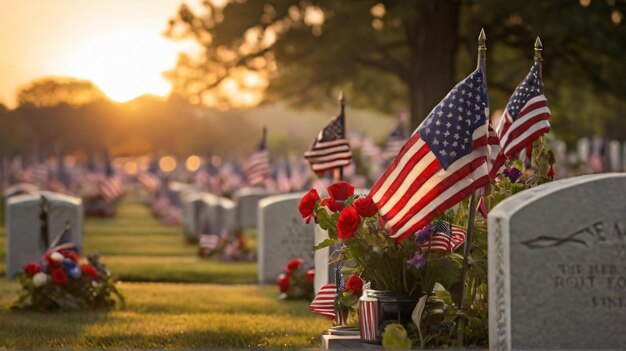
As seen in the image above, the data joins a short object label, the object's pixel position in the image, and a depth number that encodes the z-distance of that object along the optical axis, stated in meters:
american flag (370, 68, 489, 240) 10.60
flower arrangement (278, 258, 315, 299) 18.20
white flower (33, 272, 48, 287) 16.25
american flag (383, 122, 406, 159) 34.81
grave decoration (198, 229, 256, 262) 27.48
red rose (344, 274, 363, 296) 11.80
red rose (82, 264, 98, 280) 16.61
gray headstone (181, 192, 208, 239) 34.41
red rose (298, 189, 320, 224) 11.73
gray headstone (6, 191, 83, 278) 21.55
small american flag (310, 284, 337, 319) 12.98
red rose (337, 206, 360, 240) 11.08
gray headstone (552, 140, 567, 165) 55.59
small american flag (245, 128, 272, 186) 32.75
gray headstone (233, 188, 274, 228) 34.47
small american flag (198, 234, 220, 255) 28.36
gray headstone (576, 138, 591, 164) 65.75
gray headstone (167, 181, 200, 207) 50.46
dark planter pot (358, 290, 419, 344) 11.06
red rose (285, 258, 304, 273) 18.16
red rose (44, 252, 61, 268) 16.42
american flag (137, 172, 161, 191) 64.94
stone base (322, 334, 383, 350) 11.03
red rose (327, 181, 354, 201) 11.95
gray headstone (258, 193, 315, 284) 20.38
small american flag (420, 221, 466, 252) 11.13
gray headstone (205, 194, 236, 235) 30.77
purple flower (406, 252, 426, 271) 10.95
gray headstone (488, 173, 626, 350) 9.71
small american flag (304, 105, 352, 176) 17.98
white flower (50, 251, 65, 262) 16.47
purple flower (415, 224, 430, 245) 11.10
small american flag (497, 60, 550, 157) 12.70
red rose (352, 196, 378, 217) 11.21
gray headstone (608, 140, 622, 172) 64.94
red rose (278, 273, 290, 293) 18.23
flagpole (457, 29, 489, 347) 10.87
